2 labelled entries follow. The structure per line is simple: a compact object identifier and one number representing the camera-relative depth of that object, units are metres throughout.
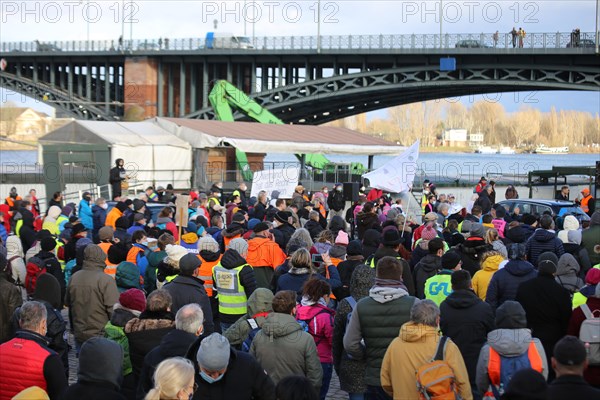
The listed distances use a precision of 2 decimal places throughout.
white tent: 33.16
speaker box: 23.61
